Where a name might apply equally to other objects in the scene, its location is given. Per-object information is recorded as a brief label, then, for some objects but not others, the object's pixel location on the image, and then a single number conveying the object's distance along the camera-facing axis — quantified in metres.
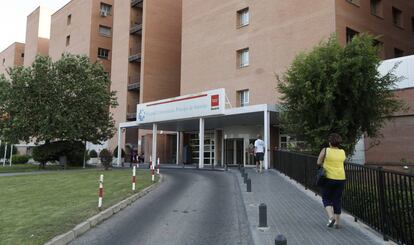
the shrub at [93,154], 48.01
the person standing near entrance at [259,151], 20.78
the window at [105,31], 54.62
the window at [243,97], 32.80
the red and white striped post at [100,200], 10.45
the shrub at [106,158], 28.05
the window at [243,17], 33.84
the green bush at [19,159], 48.16
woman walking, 7.94
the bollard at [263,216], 8.30
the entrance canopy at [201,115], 26.34
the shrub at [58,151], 31.77
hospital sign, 27.06
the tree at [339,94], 15.89
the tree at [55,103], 29.67
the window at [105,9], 55.25
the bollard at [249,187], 13.96
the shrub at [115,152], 43.46
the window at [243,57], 33.28
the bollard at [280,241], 5.12
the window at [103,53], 54.33
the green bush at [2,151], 53.47
